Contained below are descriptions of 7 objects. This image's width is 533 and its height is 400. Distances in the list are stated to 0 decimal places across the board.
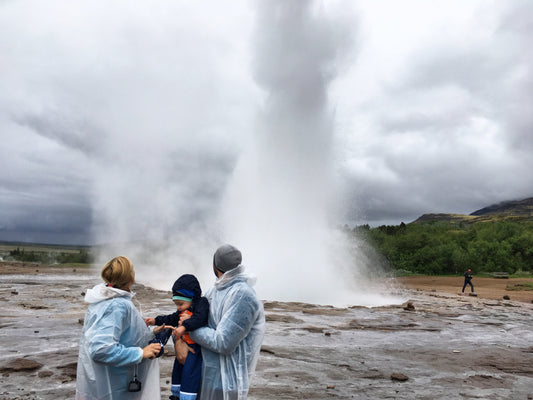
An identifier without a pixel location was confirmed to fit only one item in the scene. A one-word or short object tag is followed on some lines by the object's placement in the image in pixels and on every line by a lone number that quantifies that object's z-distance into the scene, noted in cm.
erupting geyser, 2005
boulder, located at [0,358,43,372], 660
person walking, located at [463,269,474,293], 2786
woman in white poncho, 259
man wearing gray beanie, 273
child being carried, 276
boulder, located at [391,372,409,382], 671
